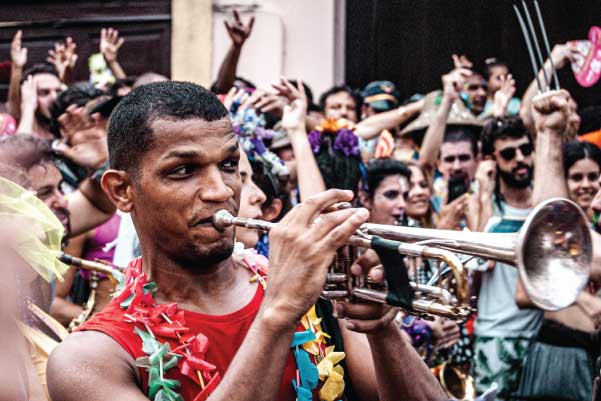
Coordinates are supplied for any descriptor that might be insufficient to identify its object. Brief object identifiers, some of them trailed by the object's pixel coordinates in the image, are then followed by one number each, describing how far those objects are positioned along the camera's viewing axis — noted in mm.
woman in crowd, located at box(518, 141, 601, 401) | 5887
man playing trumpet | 2504
